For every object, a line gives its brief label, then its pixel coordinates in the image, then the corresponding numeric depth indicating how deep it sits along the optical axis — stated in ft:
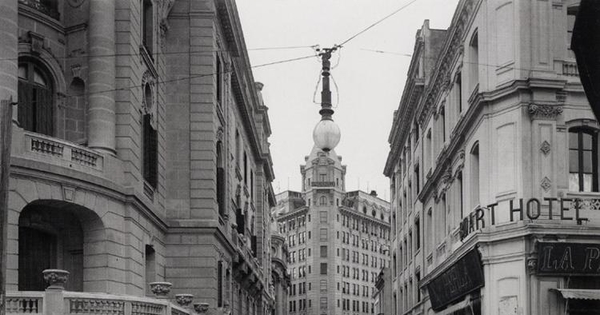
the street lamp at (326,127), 44.16
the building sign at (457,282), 96.73
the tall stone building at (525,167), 86.63
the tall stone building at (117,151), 71.26
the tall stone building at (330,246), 524.52
